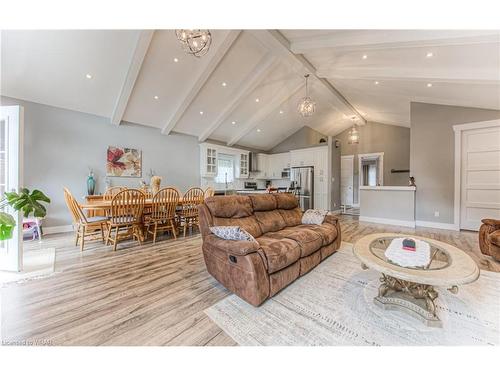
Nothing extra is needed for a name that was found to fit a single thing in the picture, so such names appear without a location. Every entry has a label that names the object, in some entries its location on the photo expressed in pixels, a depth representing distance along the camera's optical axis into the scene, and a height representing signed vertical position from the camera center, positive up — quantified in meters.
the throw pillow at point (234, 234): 1.86 -0.47
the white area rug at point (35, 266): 2.21 -1.03
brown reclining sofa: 1.71 -0.62
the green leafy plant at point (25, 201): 2.11 -0.18
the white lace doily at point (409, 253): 1.62 -0.60
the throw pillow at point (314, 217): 3.07 -0.48
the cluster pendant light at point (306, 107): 4.30 +1.76
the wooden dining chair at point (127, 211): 3.13 -0.42
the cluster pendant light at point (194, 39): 2.36 +1.81
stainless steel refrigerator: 7.05 +0.01
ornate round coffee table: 1.38 -0.64
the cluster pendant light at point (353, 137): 6.28 +1.60
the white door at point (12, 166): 2.34 +0.23
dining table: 3.08 -0.33
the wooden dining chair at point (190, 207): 3.96 -0.45
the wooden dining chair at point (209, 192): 4.67 -0.15
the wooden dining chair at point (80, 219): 3.09 -0.56
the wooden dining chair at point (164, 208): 3.57 -0.42
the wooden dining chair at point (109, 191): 4.05 -0.13
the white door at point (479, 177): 4.21 +0.24
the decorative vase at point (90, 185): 4.50 +0.01
